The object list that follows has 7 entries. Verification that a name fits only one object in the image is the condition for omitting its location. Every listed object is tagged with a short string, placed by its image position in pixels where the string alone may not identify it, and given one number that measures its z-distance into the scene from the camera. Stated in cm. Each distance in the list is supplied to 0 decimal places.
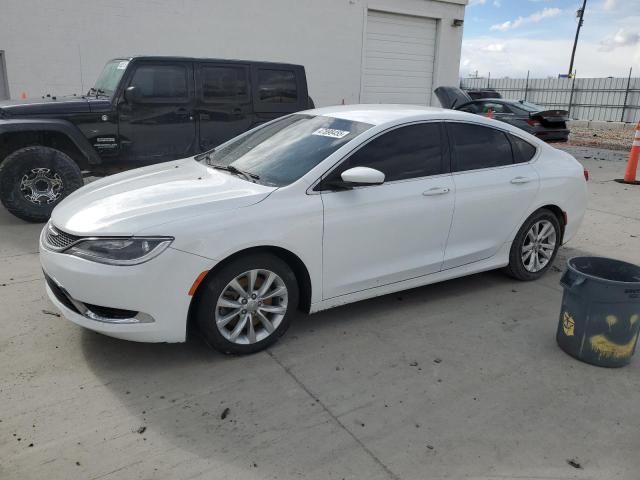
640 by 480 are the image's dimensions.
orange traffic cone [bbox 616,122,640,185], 1025
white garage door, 1517
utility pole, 3225
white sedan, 315
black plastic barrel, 335
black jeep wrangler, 649
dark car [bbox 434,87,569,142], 1516
